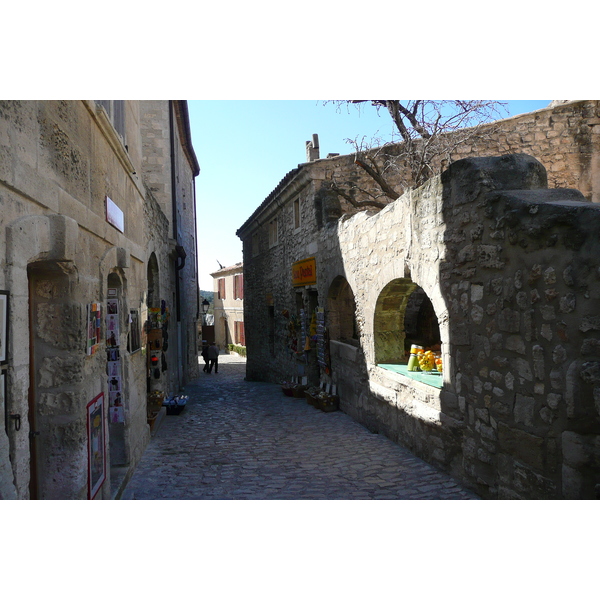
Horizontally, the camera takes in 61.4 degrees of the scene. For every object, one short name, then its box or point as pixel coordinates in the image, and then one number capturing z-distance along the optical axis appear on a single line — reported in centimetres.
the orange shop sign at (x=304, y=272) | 973
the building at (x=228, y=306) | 2767
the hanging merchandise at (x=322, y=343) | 908
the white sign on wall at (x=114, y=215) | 435
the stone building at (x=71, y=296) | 241
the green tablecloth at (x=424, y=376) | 517
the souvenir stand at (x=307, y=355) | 868
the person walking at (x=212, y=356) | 1814
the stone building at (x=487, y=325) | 311
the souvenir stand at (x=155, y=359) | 770
